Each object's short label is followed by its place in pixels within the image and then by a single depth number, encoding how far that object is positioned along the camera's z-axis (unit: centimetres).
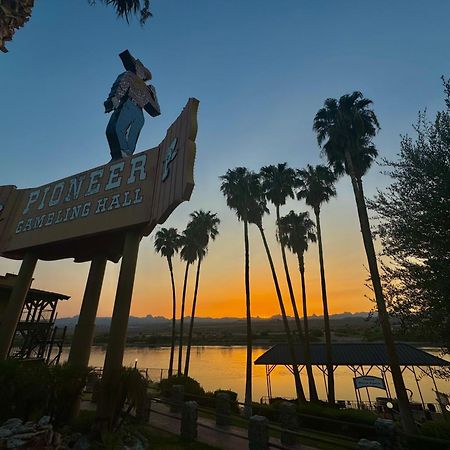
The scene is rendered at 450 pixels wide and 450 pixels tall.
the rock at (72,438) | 894
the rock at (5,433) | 726
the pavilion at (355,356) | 2148
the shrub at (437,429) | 1090
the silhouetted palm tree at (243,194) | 2695
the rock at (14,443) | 697
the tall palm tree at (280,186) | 2689
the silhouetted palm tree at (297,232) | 3094
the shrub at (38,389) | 882
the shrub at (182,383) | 1985
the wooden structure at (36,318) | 1930
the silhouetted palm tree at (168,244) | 4056
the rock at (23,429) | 764
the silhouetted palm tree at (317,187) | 2741
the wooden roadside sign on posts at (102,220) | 1034
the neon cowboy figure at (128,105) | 1544
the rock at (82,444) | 876
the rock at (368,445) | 584
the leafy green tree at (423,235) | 1004
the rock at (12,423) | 793
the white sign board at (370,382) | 2092
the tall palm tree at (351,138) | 1742
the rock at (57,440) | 801
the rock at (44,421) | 851
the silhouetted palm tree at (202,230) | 3700
